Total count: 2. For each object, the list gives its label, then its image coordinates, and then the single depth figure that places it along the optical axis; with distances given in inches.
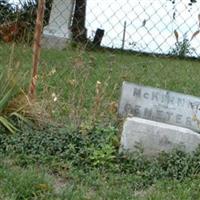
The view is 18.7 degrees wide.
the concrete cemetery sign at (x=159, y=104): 197.8
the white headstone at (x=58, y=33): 363.9
